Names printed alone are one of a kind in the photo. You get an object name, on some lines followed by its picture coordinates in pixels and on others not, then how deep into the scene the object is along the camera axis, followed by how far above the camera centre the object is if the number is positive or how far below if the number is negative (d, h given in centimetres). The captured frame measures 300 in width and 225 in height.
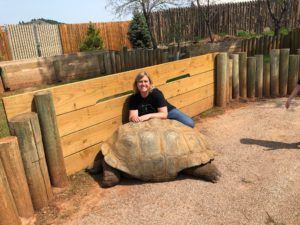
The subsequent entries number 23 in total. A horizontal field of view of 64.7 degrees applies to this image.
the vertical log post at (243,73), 565 -69
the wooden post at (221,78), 536 -74
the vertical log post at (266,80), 576 -93
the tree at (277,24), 1049 +69
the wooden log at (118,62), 1021 -33
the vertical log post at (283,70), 565 -71
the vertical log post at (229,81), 553 -85
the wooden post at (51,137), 288 -94
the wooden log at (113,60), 1031 -23
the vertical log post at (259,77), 567 -82
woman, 355 -73
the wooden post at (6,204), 241 -140
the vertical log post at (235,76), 559 -74
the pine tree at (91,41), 1553 +96
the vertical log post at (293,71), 562 -74
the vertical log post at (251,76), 567 -78
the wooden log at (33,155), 268 -106
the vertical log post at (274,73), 567 -76
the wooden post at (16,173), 250 -116
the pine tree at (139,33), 1660 +136
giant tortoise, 306 -131
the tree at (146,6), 1221 +242
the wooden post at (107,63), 1028 -33
